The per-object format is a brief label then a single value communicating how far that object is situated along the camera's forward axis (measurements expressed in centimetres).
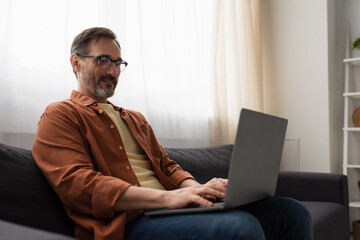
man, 109
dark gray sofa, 113
